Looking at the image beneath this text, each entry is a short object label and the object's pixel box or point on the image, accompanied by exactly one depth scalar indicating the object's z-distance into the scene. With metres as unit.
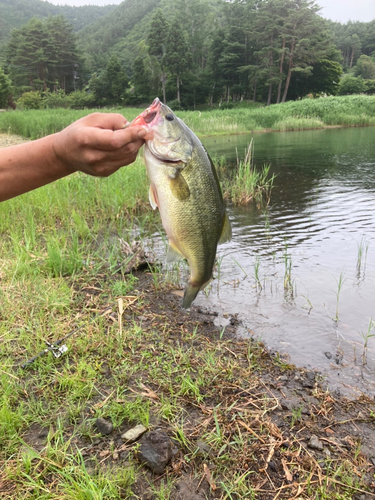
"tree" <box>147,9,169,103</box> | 58.44
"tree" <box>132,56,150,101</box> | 58.96
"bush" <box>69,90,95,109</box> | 54.97
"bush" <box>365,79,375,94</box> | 62.59
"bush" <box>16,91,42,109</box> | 40.22
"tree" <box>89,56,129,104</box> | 61.75
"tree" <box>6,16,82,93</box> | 74.05
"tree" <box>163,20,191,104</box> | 57.09
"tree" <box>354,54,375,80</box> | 77.81
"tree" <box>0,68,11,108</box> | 42.06
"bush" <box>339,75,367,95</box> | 61.03
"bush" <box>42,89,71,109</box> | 43.87
